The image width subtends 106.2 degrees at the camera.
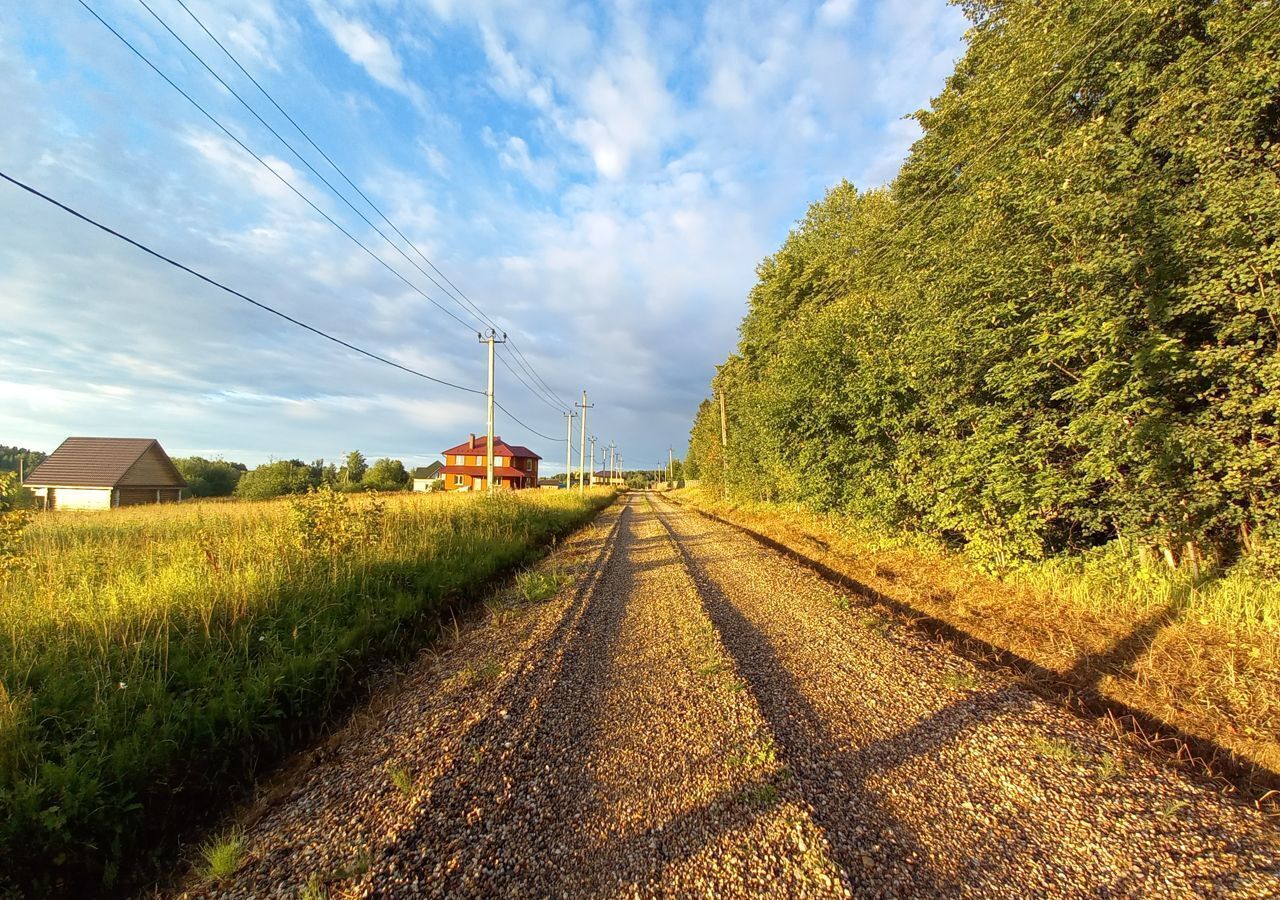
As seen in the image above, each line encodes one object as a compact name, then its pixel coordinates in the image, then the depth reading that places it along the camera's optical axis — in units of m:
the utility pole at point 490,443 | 19.89
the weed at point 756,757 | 2.95
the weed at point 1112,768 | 2.83
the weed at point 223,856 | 2.40
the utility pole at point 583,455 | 46.54
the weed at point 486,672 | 4.39
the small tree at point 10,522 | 4.78
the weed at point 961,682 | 4.02
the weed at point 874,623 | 5.55
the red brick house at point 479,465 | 63.12
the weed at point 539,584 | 7.40
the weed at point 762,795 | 2.61
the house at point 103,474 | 29.53
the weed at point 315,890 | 2.14
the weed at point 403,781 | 2.83
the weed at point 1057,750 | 2.99
